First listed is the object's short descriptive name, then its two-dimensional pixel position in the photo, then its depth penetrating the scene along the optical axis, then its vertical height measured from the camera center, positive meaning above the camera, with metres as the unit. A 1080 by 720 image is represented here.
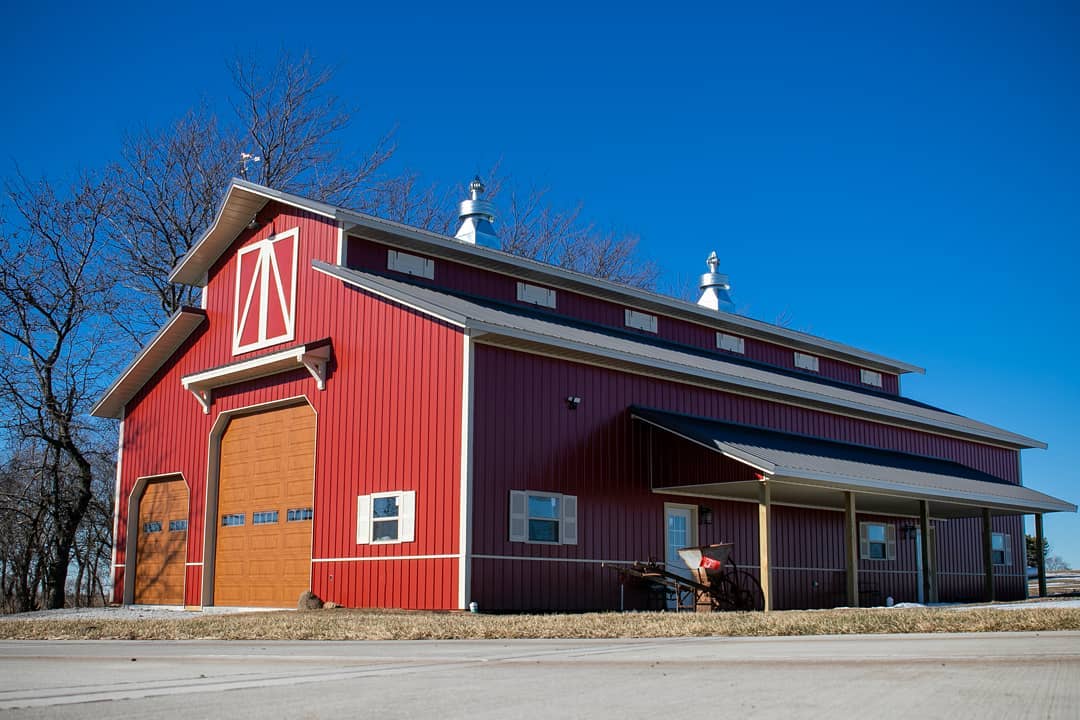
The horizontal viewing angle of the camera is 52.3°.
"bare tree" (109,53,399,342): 35.91 +10.06
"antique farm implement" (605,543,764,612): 19.97 -1.01
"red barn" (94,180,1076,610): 19.17 +1.63
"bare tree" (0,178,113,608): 31.66 +4.85
